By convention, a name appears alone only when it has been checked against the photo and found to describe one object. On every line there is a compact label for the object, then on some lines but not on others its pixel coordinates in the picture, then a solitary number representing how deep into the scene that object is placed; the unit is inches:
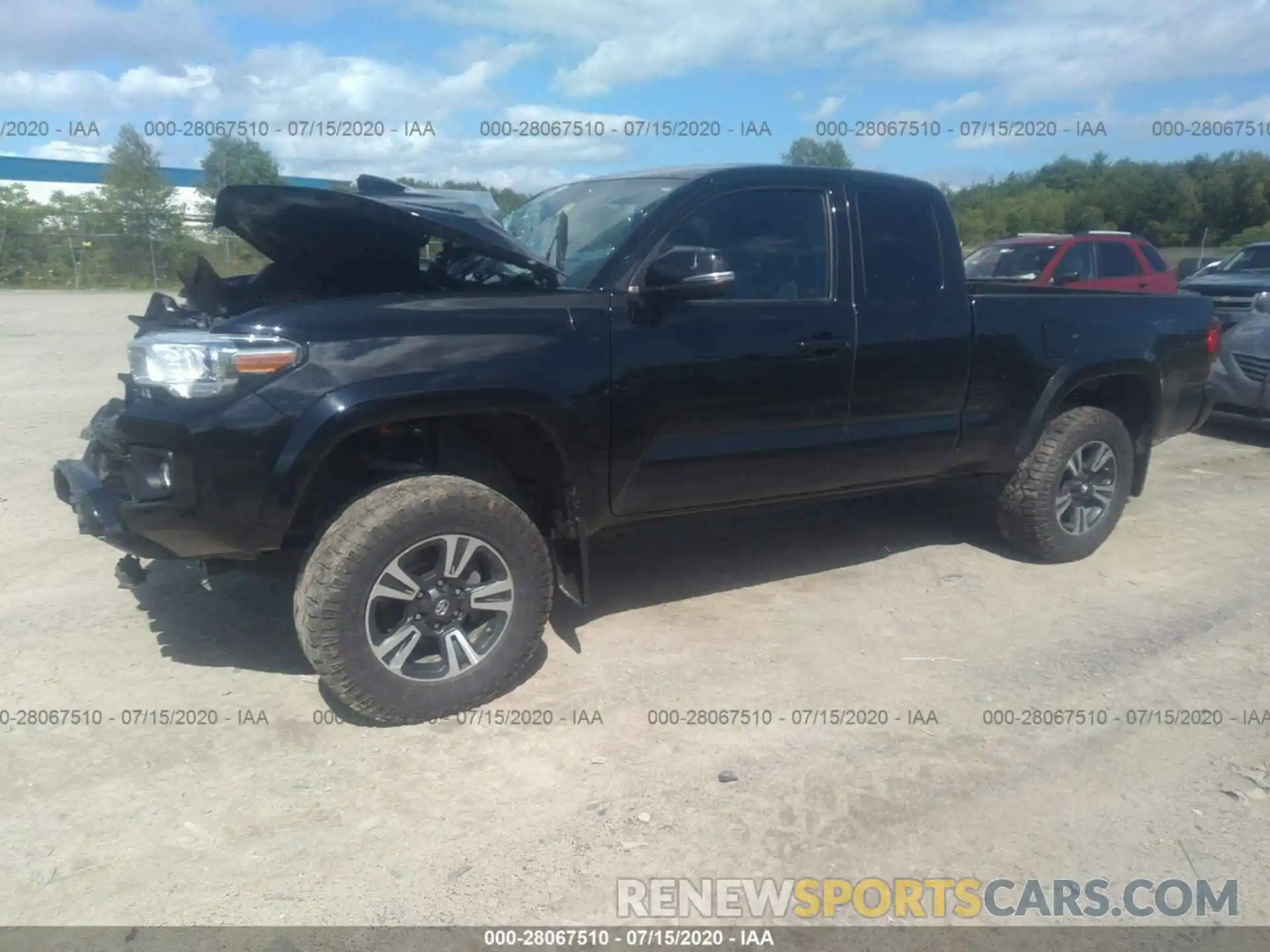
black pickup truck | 132.0
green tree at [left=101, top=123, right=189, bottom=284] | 1167.6
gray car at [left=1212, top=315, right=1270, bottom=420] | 348.8
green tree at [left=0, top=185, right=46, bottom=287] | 1155.3
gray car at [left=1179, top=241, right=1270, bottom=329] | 428.1
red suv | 530.0
